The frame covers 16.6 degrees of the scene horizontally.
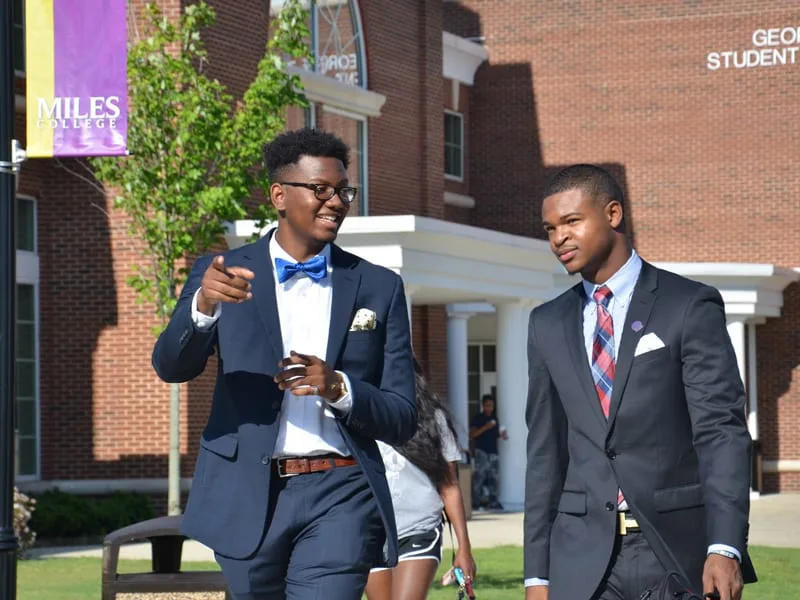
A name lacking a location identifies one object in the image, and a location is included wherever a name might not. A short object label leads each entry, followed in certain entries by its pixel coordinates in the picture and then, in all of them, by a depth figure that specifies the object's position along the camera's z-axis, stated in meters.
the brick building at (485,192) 39.00
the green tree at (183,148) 30.95
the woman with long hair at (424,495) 12.88
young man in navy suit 8.53
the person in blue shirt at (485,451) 48.25
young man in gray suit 8.23
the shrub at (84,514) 35.04
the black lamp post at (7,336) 10.12
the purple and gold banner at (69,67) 12.28
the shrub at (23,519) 28.41
